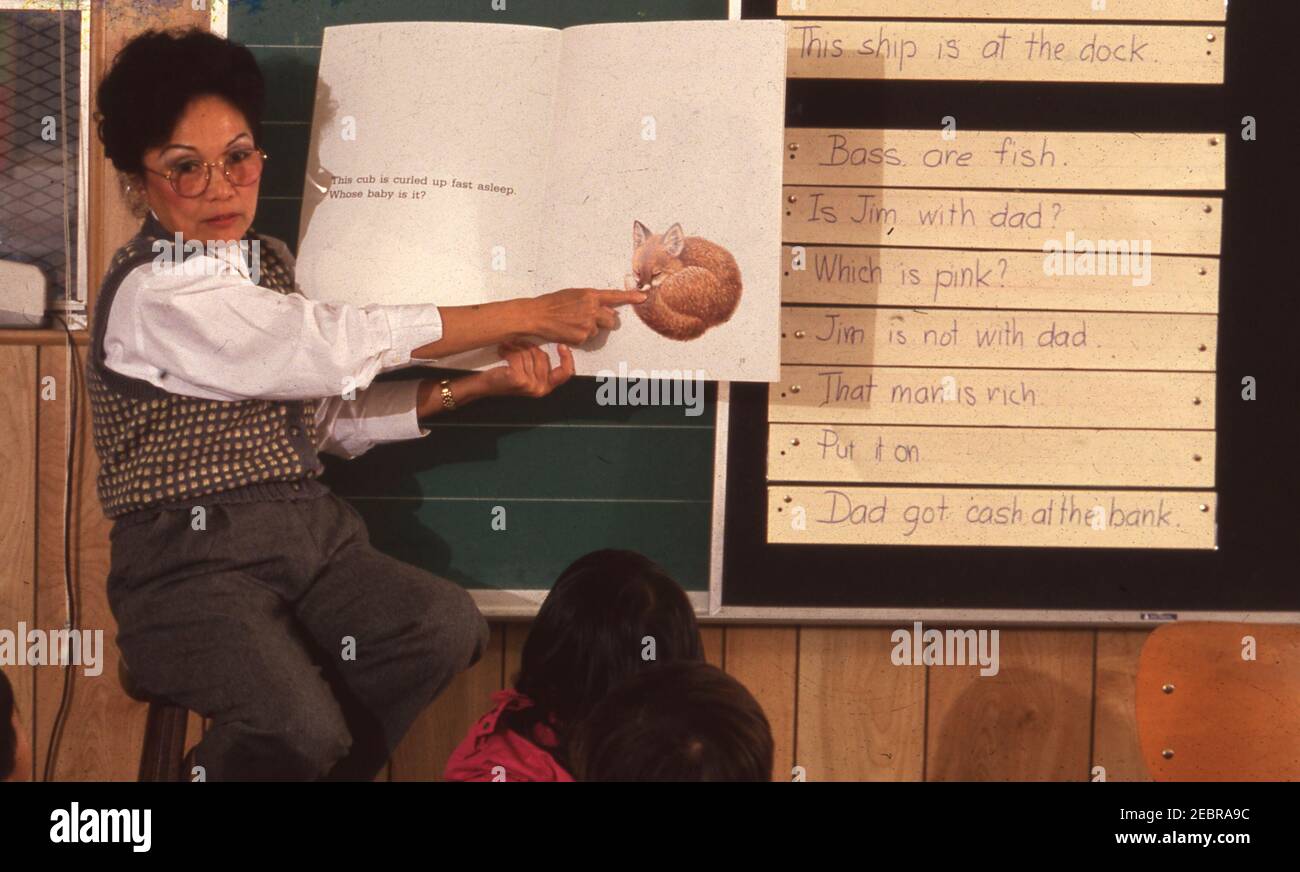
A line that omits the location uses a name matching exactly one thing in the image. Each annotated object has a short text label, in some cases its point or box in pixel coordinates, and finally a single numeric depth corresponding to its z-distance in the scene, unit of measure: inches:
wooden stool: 184.3
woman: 179.3
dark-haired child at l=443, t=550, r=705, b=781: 179.4
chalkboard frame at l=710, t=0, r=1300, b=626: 192.8
